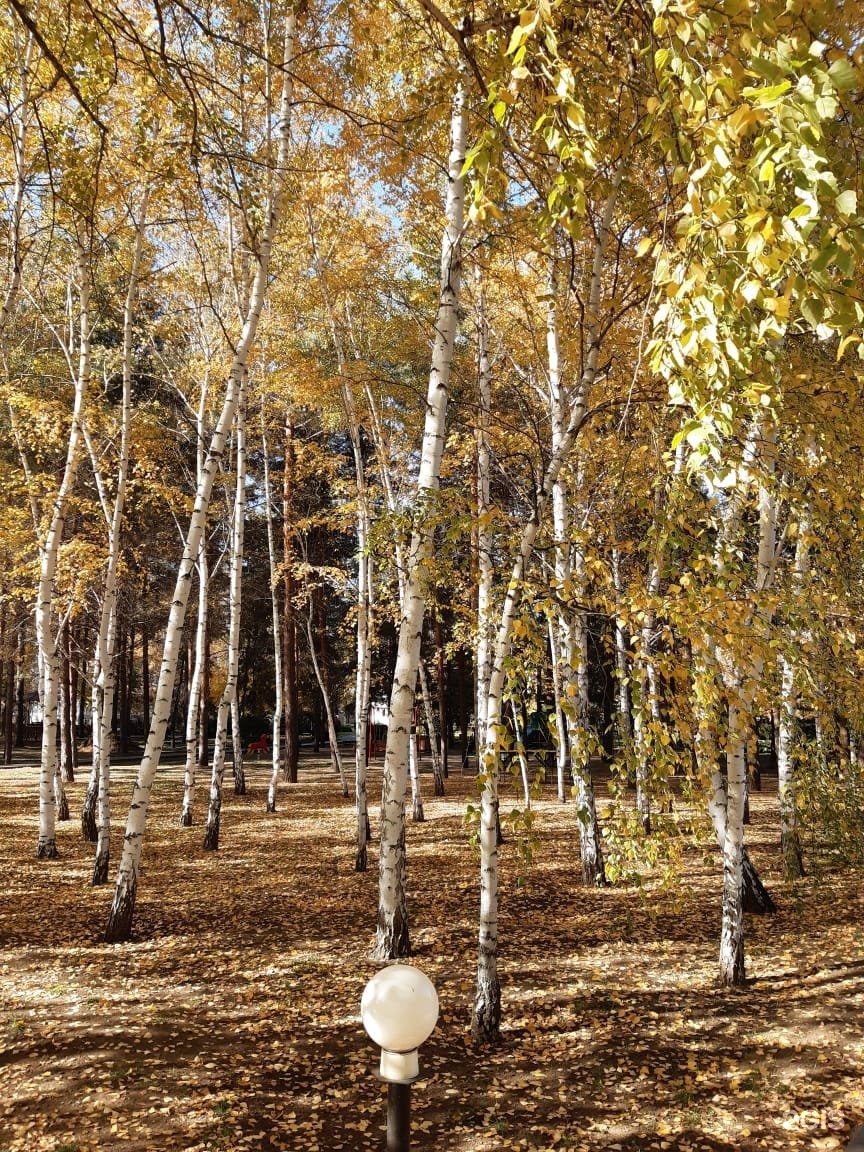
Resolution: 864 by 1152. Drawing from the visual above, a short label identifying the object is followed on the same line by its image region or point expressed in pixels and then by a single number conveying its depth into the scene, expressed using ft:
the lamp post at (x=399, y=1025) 7.82
